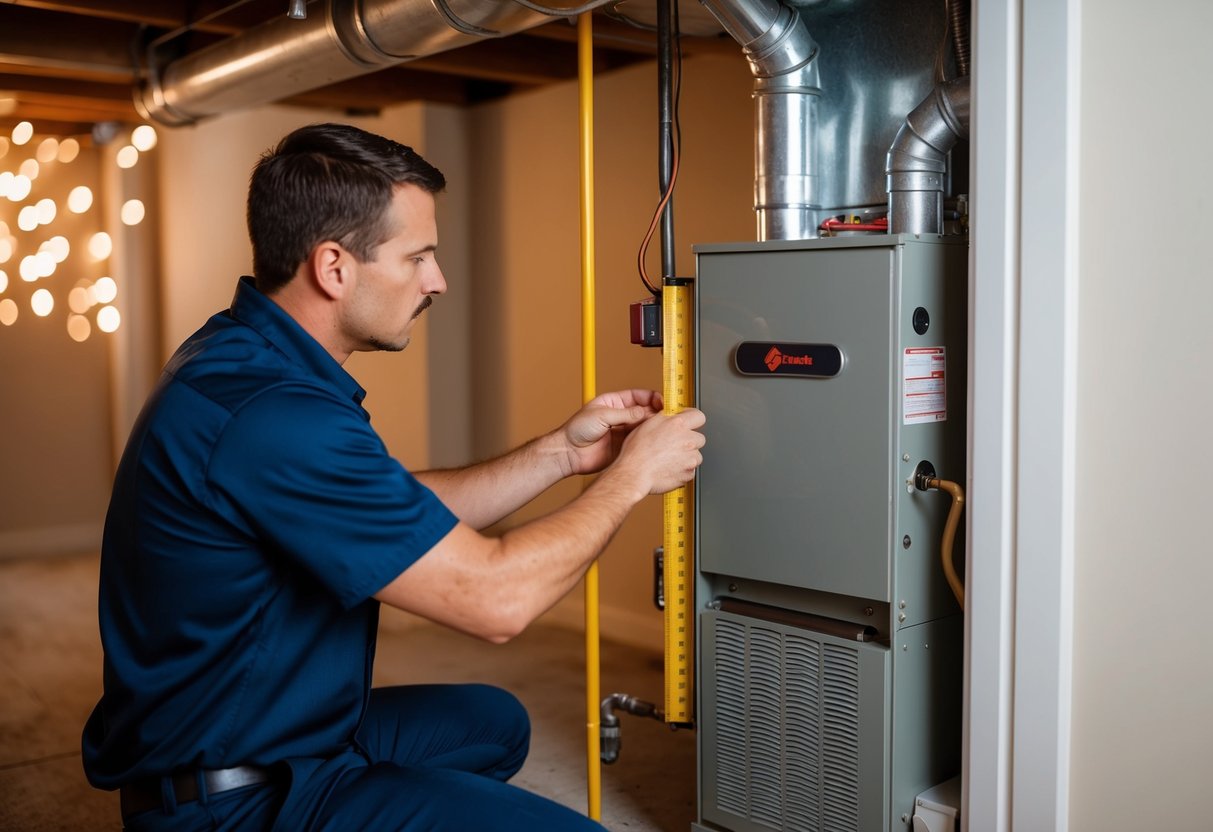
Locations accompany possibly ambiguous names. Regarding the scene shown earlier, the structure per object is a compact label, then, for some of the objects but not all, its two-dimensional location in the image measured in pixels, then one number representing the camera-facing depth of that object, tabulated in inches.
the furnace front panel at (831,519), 74.8
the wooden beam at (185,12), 127.1
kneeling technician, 57.8
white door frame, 66.7
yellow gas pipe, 86.5
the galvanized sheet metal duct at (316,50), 93.0
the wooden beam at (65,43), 142.2
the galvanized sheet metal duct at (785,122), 81.9
